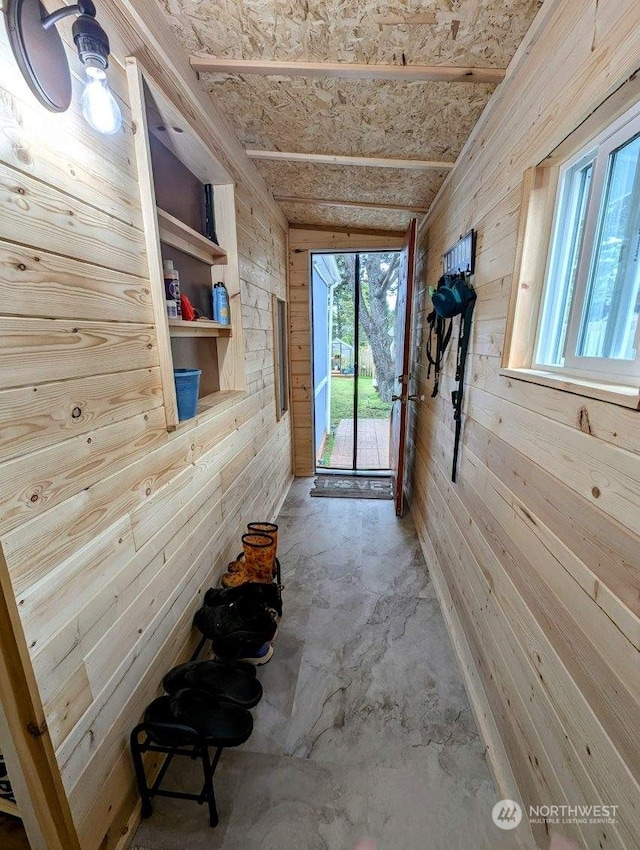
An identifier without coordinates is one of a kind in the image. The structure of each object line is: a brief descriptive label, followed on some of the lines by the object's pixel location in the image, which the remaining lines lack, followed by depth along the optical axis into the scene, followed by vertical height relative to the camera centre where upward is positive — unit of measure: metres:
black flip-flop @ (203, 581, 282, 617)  1.57 -1.17
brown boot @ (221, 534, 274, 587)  1.78 -1.16
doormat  3.40 -1.51
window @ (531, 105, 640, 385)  0.80 +0.20
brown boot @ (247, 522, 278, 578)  1.99 -1.11
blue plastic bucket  1.31 -0.20
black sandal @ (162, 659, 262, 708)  1.21 -1.23
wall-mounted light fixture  0.67 +0.58
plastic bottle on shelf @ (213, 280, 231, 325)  1.80 +0.18
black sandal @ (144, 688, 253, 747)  1.04 -1.19
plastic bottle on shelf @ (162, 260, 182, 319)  1.32 +0.21
